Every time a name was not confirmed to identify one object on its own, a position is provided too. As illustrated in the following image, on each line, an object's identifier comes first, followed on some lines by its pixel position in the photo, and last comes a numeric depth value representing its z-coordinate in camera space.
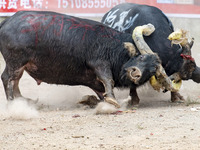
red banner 17.31
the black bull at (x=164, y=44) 12.59
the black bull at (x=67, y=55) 11.88
